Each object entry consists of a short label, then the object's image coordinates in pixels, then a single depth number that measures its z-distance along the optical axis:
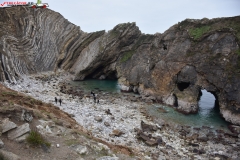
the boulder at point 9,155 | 9.75
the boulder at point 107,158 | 13.27
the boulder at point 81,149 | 13.33
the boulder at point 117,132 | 22.60
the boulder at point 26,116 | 14.20
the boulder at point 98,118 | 25.81
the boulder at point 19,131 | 12.12
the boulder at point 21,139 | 11.98
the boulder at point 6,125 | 12.09
